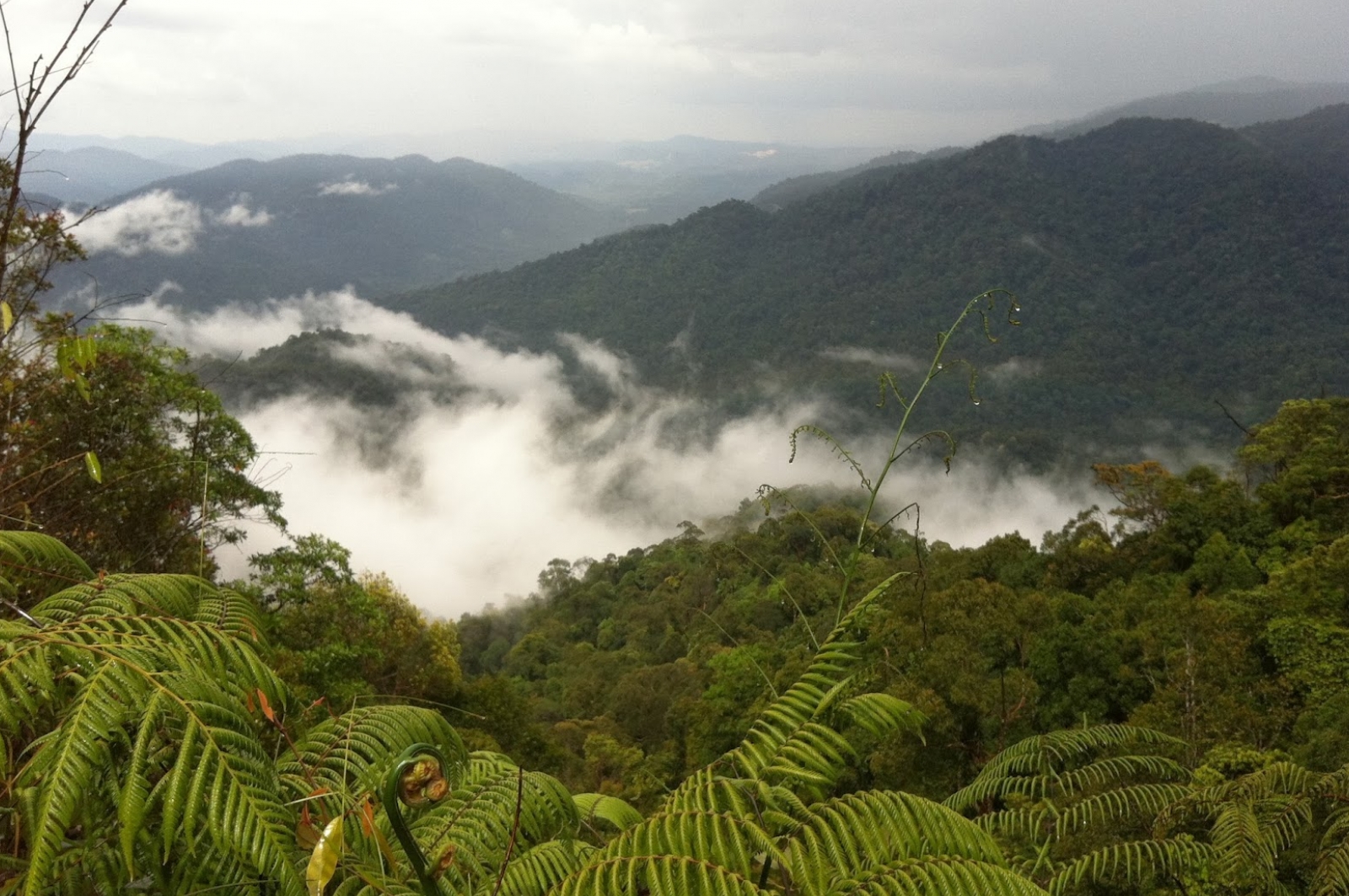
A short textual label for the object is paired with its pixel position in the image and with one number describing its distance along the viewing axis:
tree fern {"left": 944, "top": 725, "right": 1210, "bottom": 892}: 2.45
